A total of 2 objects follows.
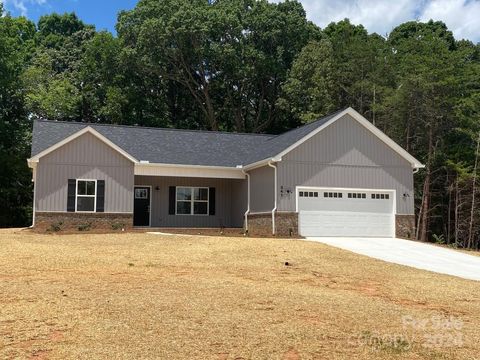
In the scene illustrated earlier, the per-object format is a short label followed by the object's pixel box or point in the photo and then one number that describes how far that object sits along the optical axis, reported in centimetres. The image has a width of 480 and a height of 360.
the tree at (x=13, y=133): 3438
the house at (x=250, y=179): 2339
